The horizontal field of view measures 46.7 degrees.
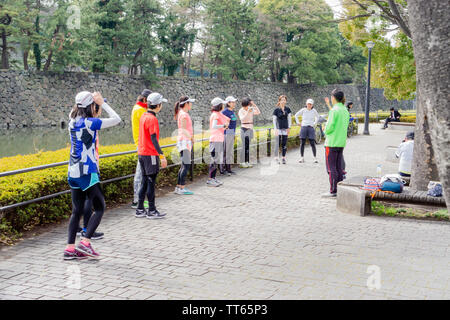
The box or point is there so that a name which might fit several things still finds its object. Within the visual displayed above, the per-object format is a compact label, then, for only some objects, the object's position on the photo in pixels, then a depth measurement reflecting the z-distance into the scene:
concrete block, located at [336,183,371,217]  7.87
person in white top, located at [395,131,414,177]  9.60
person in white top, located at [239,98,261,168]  12.40
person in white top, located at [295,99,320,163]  12.98
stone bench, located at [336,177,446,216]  7.87
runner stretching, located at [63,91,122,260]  5.43
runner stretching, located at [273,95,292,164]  13.02
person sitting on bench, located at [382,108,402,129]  29.19
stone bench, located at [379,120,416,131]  27.31
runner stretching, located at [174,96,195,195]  8.95
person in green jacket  8.86
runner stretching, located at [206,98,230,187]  10.48
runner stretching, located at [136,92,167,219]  7.33
